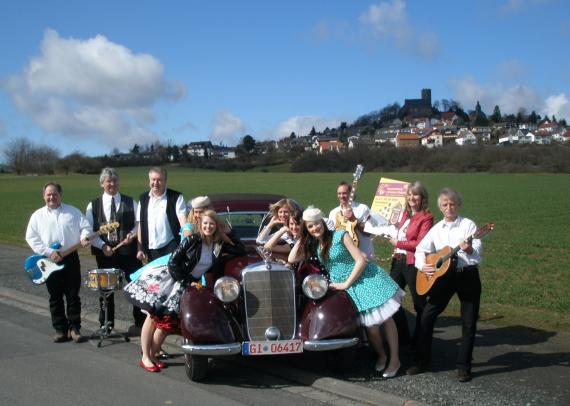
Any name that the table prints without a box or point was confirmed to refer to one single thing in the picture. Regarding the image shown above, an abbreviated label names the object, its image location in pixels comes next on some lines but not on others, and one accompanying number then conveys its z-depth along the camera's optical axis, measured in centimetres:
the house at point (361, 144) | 11006
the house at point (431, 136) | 16300
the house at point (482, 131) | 17412
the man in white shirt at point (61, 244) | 765
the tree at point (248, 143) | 14825
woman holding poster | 703
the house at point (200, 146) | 16450
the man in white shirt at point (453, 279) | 598
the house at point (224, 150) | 15552
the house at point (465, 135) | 15900
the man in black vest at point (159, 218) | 782
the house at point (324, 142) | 11088
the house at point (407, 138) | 16142
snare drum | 750
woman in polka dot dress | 625
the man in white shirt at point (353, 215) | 745
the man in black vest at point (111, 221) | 804
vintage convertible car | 597
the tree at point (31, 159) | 11525
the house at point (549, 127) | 17266
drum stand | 771
